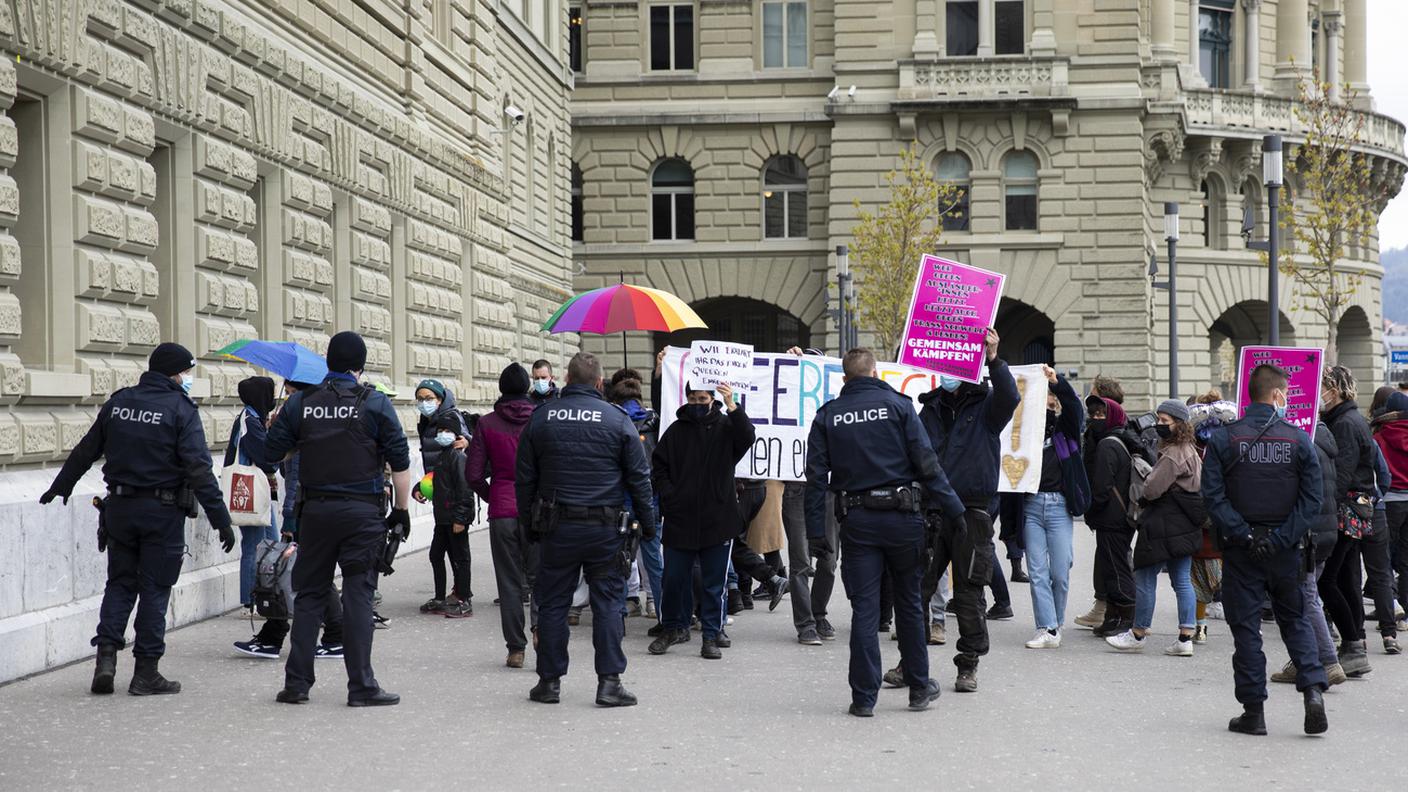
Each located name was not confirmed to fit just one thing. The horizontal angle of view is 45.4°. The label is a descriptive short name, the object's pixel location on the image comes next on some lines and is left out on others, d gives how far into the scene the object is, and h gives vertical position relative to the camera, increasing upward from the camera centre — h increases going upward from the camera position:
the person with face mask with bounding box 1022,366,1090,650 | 11.63 -0.99
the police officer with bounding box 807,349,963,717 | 8.99 -0.66
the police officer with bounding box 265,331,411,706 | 9.13 -0.60
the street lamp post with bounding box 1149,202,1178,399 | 29.05 +1.74
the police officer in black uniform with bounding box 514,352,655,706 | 9.26 -0.70
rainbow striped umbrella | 13.59 +0.60
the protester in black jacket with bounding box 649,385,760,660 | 11.05 -0.71
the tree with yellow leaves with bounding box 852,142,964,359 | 37.44 +3.09
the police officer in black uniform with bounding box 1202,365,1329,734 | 8.47 -0.73
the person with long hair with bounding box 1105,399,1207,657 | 11.31 -0.95
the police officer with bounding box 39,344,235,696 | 9.30 -0.60
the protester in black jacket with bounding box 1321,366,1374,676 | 10.55 -1.03
